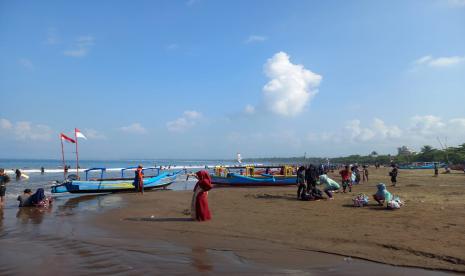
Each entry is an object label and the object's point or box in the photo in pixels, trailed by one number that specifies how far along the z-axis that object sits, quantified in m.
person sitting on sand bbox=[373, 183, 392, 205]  13.45
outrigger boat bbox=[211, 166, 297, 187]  29.81
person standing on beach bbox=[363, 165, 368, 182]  33.42
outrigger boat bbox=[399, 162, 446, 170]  65.40
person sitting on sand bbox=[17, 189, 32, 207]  15.41
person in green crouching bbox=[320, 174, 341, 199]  16.84
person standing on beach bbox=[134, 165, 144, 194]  22.50
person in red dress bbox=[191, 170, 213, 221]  11.69
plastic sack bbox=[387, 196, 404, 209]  12.91
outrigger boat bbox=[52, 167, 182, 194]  20.66
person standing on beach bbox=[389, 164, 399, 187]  26.00
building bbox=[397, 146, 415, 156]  119.91
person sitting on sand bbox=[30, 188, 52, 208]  15.45
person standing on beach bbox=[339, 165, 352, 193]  20.39
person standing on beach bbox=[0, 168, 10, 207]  15.48
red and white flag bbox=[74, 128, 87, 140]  22.66
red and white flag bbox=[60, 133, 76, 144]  22.65
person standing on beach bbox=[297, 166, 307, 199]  17.05
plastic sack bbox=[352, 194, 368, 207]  13.93
